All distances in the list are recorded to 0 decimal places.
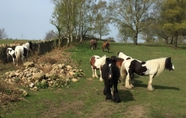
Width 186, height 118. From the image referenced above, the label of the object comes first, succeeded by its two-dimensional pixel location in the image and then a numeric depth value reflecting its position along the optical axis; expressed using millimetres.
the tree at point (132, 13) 40031
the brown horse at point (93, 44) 30577
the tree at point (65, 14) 31672
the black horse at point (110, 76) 9023
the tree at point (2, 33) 93250
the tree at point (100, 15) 41206
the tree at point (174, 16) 36531
